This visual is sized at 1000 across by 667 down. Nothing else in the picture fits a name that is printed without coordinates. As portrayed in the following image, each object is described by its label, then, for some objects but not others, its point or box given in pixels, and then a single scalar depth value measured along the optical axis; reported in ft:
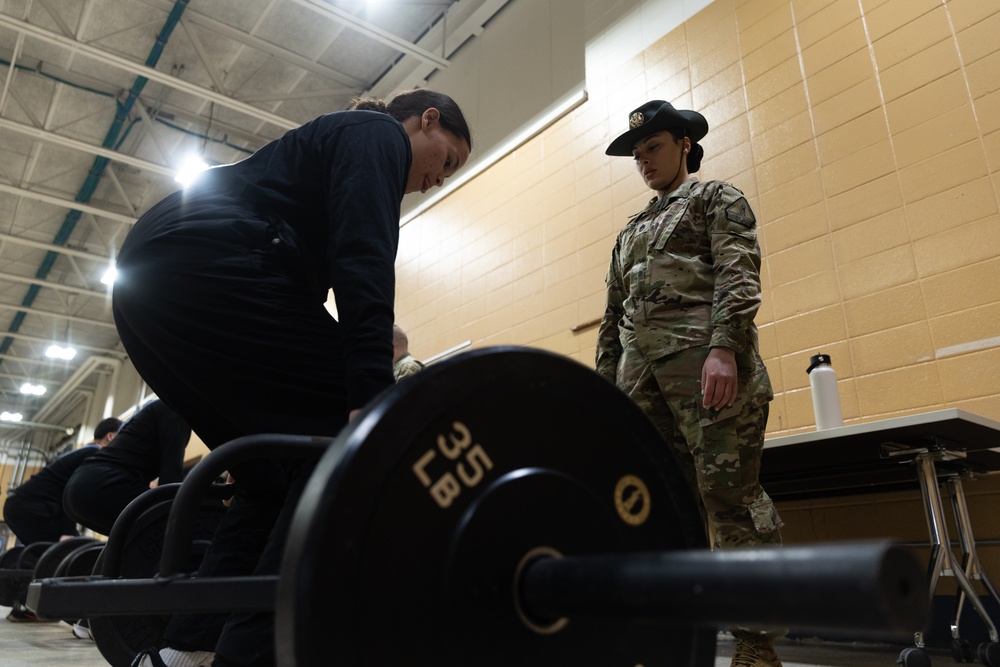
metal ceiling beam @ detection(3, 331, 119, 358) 40.19
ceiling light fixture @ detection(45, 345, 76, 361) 39.09
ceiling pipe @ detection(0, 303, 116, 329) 36.40
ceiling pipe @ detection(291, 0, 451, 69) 17.33
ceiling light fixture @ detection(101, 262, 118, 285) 30.85
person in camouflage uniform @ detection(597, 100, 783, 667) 5.45
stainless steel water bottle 7.91
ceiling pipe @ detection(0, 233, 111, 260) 29.12
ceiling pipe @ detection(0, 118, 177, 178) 21.53
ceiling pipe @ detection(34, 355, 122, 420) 43.11
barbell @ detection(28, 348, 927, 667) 1.57
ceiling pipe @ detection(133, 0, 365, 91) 19.52
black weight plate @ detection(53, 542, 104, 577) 8.21
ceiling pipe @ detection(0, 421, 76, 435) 57.24
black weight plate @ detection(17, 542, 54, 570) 13.73
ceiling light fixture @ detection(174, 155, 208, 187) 21.66
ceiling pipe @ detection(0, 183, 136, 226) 25.40
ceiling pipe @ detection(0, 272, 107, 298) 32.40
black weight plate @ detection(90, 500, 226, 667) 5.83
